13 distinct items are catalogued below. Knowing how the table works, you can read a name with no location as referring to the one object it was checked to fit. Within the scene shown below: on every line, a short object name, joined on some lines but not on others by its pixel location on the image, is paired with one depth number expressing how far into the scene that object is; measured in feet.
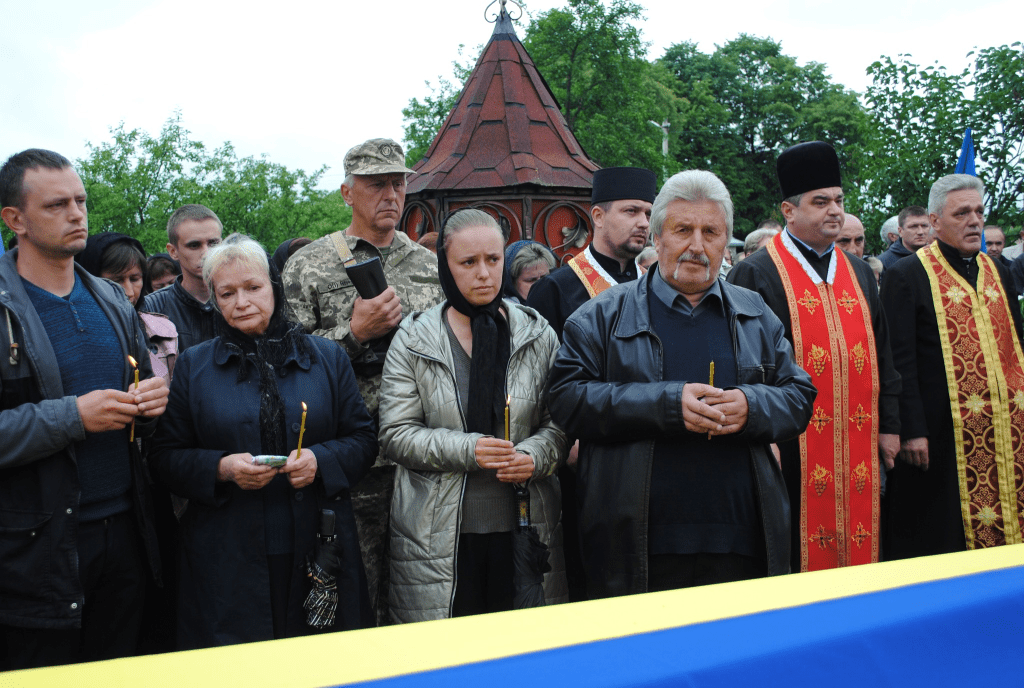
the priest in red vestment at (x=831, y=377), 12.57
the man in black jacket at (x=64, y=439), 8.23
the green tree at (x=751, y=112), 108.47
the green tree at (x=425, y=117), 87.20
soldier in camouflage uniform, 11.31
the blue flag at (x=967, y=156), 20.29
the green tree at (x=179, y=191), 86.33
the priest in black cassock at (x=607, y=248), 13.15
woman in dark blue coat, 8.87
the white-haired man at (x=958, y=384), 14.17
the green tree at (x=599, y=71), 65.31
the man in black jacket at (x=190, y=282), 13.87
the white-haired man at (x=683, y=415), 8.59
